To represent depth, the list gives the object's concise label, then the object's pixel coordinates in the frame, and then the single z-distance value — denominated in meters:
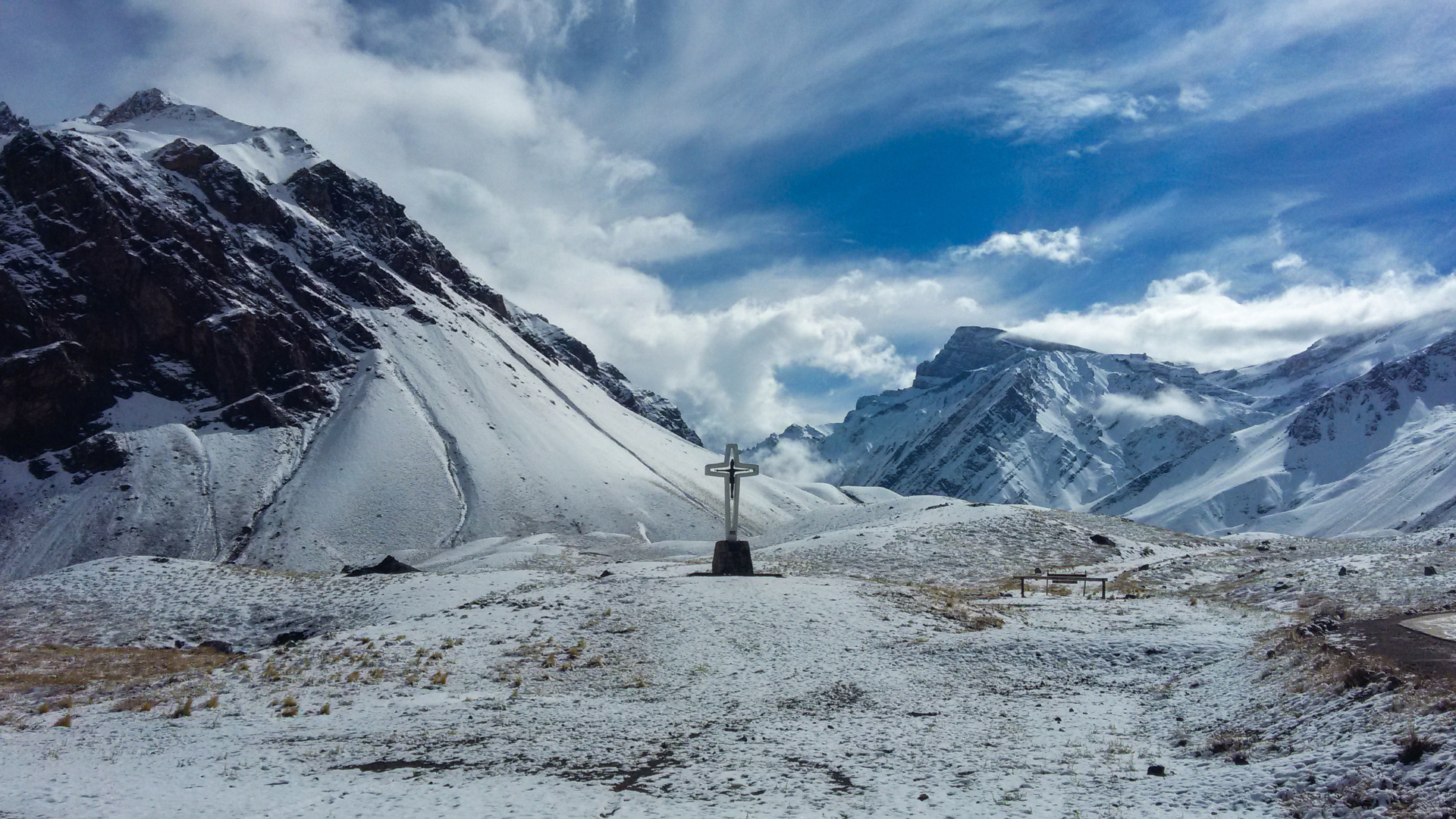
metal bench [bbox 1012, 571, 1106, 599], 36.75
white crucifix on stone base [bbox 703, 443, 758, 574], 36.69
